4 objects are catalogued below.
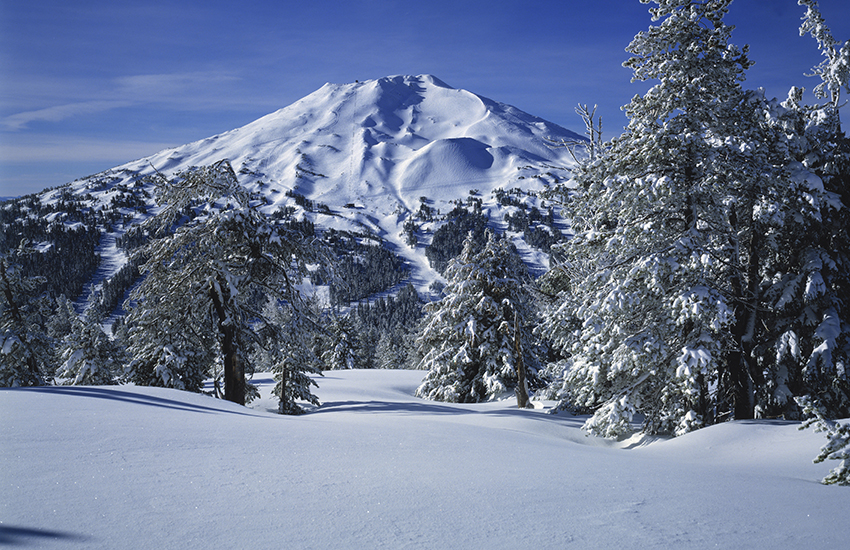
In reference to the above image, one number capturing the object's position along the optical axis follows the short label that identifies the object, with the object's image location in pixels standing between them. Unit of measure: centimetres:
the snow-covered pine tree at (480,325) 2344
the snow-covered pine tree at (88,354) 2745
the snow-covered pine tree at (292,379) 1980
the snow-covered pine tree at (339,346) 5056
